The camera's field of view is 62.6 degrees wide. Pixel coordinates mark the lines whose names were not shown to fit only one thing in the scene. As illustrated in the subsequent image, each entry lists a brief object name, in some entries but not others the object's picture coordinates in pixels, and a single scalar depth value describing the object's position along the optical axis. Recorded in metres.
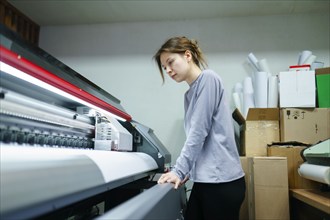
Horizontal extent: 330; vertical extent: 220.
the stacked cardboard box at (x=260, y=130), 2.36
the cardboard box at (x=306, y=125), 2.26
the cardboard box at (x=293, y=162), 1.99
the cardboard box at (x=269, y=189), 1.93
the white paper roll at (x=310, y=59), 2.56
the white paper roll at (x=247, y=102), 2.53
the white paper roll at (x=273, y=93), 2.44
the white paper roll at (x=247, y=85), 2.58
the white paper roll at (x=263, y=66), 2.63
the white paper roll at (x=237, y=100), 2.63
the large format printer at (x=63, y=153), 0.57
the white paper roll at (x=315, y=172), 1.37
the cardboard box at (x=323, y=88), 2.30
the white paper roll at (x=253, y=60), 2.71
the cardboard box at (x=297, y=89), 2.29
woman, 1.11
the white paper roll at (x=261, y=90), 2.47
